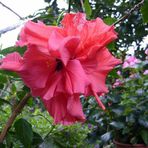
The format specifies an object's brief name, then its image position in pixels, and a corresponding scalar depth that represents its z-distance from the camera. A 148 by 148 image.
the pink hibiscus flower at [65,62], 0.40
